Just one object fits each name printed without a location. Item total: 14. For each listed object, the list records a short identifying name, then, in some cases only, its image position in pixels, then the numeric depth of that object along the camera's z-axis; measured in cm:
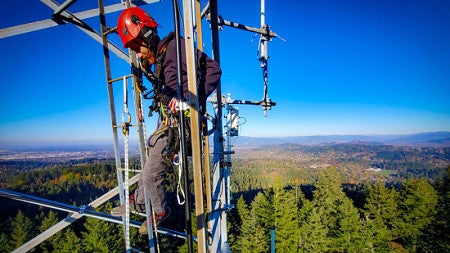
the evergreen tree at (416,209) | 2766
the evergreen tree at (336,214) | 2169
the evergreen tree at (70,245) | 2195
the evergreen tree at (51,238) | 2731
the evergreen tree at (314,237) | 2179
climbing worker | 233
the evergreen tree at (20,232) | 2700
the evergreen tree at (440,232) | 2045
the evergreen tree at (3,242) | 2403
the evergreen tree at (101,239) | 2191
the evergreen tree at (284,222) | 2366
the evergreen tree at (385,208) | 2883
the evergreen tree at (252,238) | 2205
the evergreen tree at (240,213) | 3188
